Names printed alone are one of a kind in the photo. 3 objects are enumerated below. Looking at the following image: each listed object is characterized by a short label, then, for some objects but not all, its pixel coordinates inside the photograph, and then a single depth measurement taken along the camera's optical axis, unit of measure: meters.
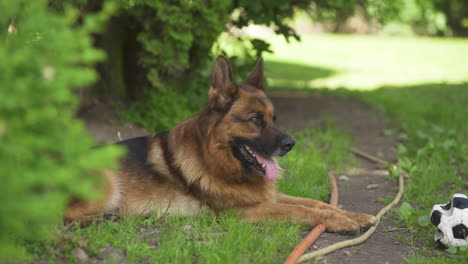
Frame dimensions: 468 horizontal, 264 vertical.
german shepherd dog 4.54
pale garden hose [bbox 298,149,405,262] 3.90
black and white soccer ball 4.12
